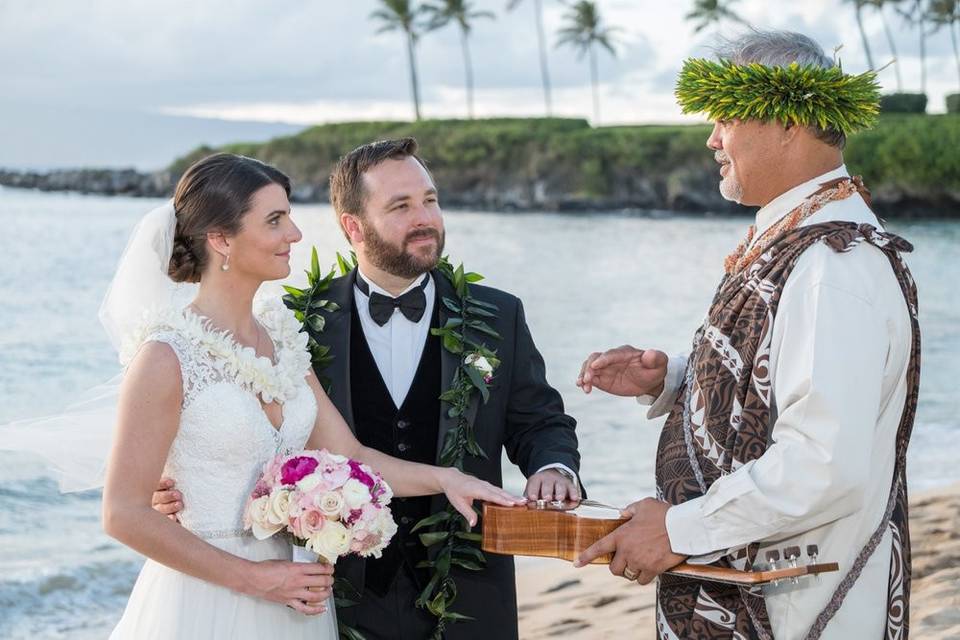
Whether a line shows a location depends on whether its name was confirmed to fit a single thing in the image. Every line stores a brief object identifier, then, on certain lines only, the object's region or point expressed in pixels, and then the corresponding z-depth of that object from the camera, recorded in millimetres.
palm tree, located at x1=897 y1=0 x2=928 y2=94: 66312
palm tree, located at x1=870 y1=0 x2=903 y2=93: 67012
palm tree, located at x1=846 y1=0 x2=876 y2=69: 66675
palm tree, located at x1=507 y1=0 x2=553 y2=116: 84938
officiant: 2965
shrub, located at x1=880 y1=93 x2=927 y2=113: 66125
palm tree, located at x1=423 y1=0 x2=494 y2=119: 82312
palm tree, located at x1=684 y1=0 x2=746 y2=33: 73438
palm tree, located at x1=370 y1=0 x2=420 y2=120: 82875
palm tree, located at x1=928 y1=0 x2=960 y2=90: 64312
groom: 4047
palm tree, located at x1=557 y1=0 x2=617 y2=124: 81375
